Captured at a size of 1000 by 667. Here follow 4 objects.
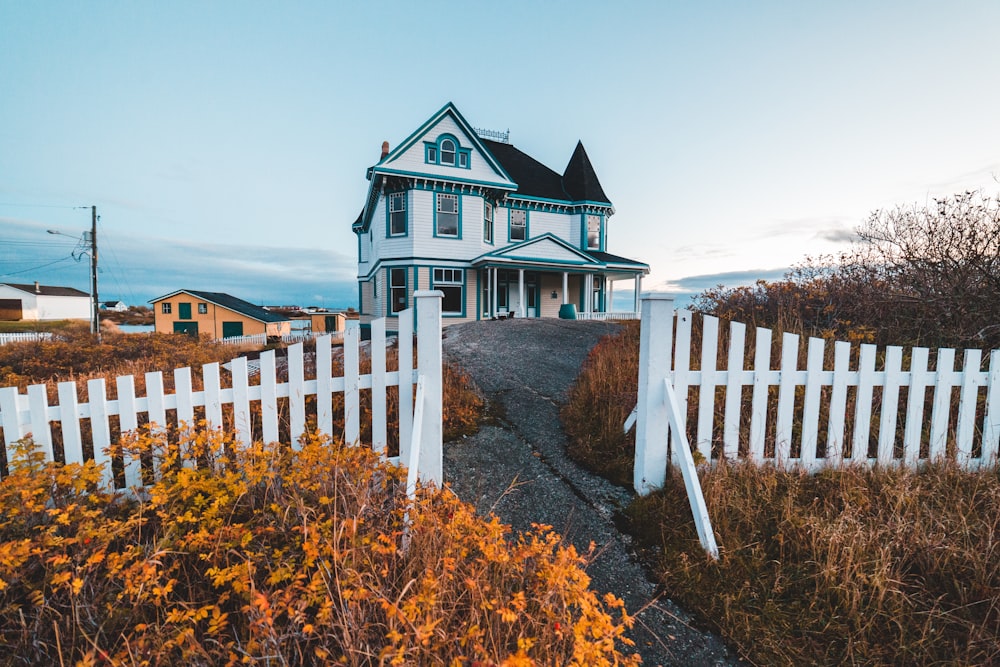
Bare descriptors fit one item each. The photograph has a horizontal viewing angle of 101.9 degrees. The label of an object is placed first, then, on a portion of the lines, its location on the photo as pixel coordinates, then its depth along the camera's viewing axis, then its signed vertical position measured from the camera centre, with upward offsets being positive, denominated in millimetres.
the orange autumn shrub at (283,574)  1528 -1222
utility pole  23906 +1840
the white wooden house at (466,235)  16141 +2685
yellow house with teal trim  32906 -1444
